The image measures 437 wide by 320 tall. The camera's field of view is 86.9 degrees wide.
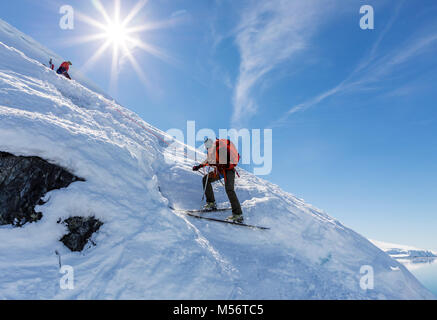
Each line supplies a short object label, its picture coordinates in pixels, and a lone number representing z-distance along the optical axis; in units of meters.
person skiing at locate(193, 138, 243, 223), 7.36
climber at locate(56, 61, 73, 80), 17.20
